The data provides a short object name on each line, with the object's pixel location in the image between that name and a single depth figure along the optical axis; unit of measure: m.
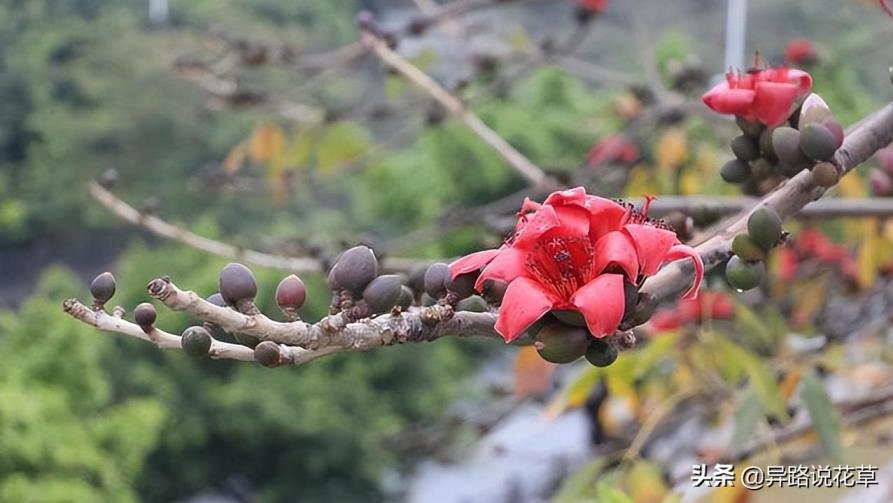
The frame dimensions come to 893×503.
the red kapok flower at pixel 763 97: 1.00
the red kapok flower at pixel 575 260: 0.85
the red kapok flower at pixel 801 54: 2.55
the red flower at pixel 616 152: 2.88
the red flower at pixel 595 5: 2.38
